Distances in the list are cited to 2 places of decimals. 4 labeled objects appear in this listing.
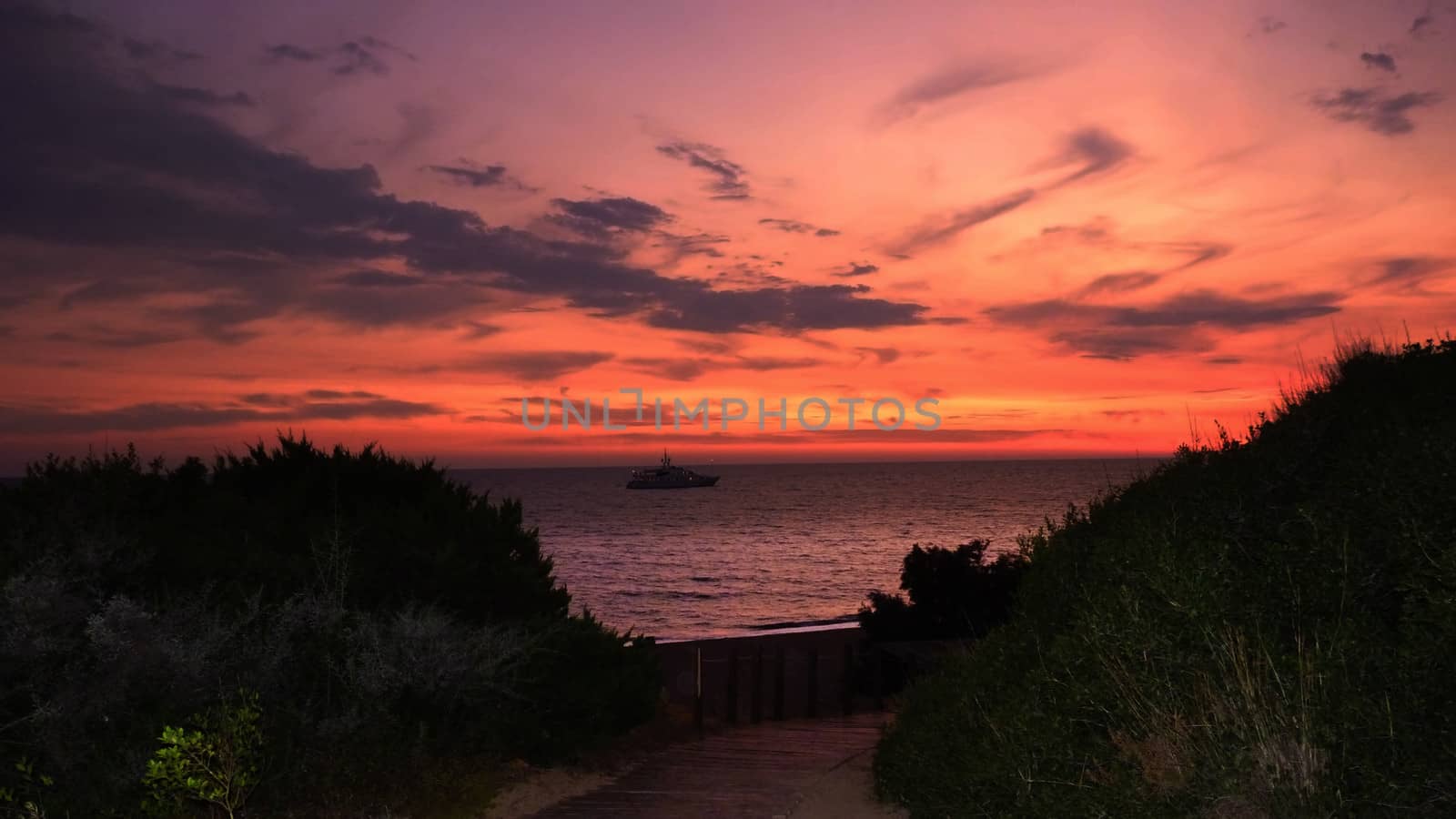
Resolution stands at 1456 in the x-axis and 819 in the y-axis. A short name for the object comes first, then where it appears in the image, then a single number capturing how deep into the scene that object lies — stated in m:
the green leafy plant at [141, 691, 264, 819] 8.30
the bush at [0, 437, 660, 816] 8.80
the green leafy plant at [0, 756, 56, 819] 8.05
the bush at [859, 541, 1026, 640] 23.61
